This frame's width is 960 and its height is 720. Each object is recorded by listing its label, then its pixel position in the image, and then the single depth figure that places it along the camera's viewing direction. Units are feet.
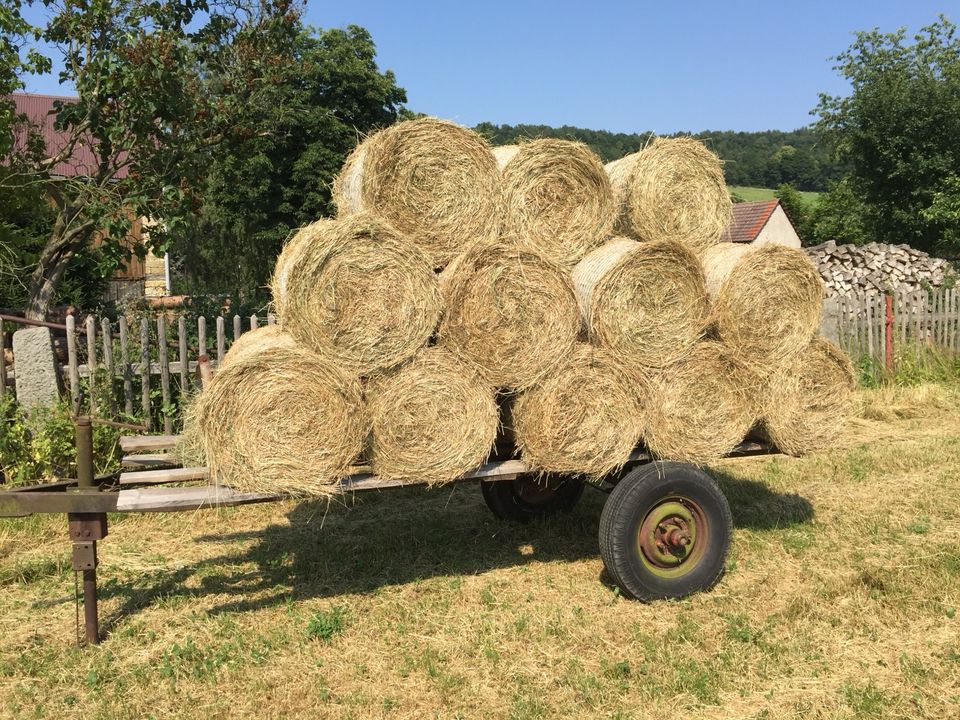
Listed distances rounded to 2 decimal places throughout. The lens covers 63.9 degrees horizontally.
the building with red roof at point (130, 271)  71.16
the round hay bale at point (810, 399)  16.16
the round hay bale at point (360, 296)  13.26
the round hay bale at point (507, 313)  14.16
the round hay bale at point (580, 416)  14.64
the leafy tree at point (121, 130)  27.32
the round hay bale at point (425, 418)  13.84
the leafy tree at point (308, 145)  69.82
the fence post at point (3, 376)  23.78
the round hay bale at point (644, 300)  14.75
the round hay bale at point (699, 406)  15.26
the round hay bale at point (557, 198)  15.40
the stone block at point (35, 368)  23.84
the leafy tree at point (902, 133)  78.59
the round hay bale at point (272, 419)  13.02
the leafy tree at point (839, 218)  99.31
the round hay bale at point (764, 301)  15.56
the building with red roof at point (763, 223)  108.47
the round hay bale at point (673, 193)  16.37
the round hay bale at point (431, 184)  14.52
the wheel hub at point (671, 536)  15.58
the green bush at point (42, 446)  22.56
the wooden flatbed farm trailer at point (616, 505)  13.30
